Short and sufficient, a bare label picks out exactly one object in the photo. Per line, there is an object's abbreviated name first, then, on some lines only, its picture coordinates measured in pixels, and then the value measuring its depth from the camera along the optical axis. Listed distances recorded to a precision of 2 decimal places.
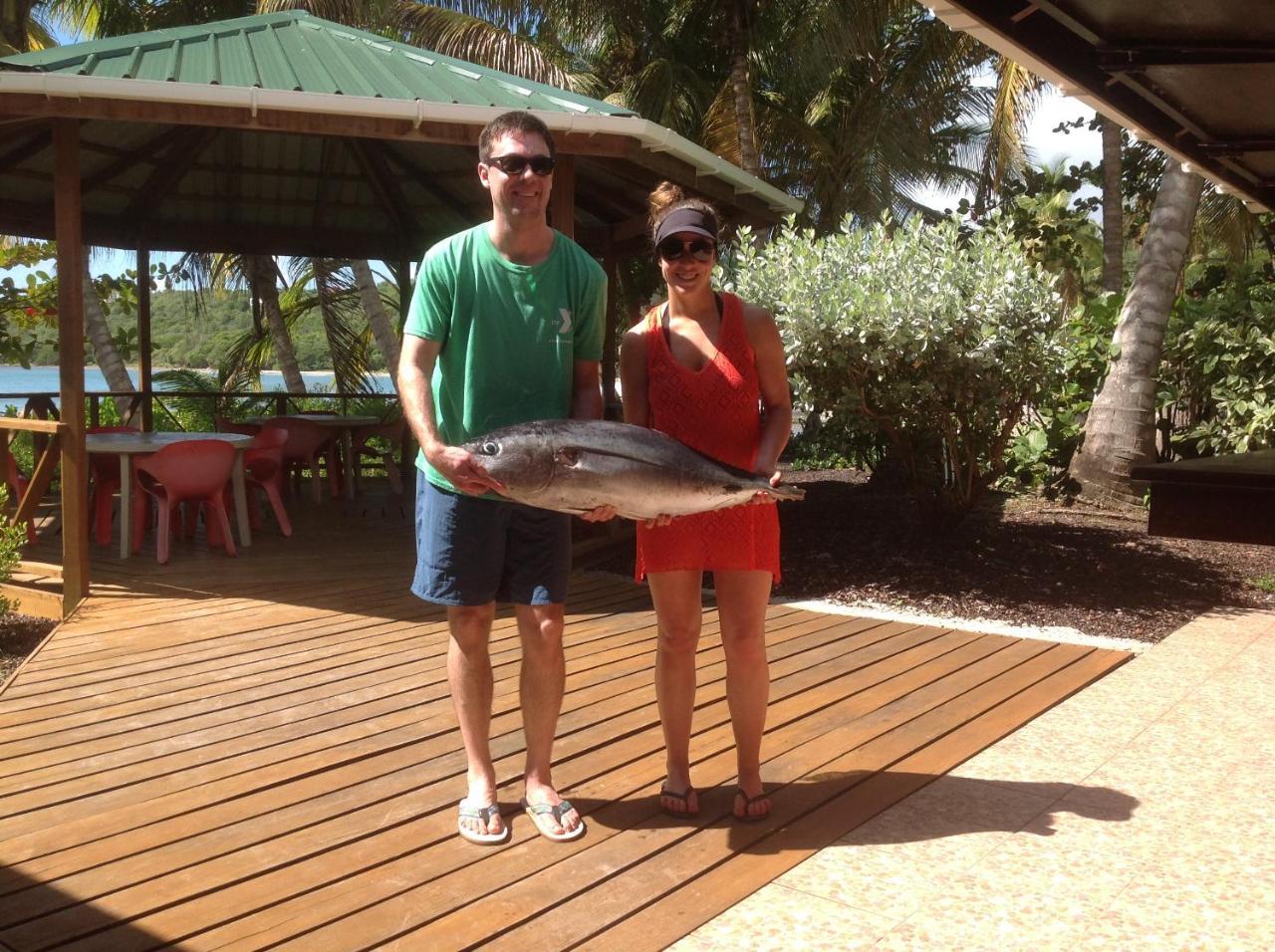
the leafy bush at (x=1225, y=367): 8.54
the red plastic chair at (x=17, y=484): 7.48
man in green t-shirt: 2.92
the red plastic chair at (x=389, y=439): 9.95
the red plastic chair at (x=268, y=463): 8.08
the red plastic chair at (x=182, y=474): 6.85
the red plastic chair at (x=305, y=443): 9.34
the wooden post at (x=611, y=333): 9.27
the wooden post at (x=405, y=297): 10.83
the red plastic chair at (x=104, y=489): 7.38
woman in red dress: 3.11
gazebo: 5.72
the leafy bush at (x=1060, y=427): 9.84
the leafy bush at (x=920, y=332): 6.54
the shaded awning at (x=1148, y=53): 2.50
